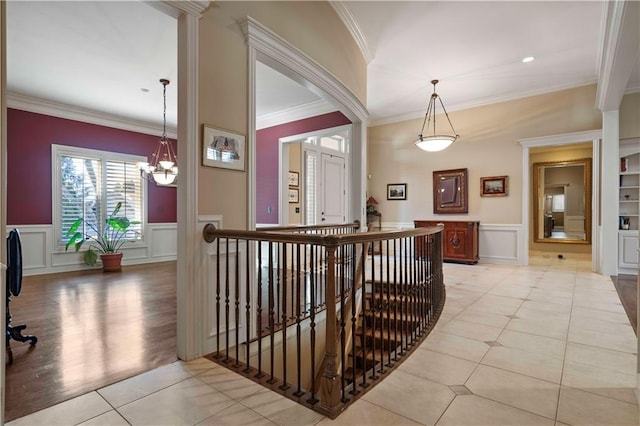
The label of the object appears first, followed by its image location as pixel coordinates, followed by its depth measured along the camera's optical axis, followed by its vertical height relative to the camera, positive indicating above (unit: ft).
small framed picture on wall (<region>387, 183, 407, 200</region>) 24.22 +1.61
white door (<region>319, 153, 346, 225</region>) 23.44 +1.67
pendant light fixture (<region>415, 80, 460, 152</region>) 17.39 +3.93
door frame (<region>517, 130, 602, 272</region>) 17.94 +2.31
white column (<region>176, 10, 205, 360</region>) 7.29 +0.50
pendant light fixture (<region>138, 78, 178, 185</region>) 16.71 +2.71
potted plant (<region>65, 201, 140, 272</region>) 19.21 -1.84
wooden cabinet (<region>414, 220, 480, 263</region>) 20.27 -1.92
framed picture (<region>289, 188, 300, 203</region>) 21.47 +1.14
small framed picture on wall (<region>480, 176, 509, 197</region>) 20.27 +1.69
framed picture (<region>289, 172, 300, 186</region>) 21.53 +2.28
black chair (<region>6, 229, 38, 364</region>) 7.63 -1.49
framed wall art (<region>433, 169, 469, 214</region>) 21.71 +1.43
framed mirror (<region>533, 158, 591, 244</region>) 23.32 +0.79
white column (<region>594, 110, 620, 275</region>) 16.53 +1.16
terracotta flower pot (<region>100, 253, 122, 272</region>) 19.39 -3.14
